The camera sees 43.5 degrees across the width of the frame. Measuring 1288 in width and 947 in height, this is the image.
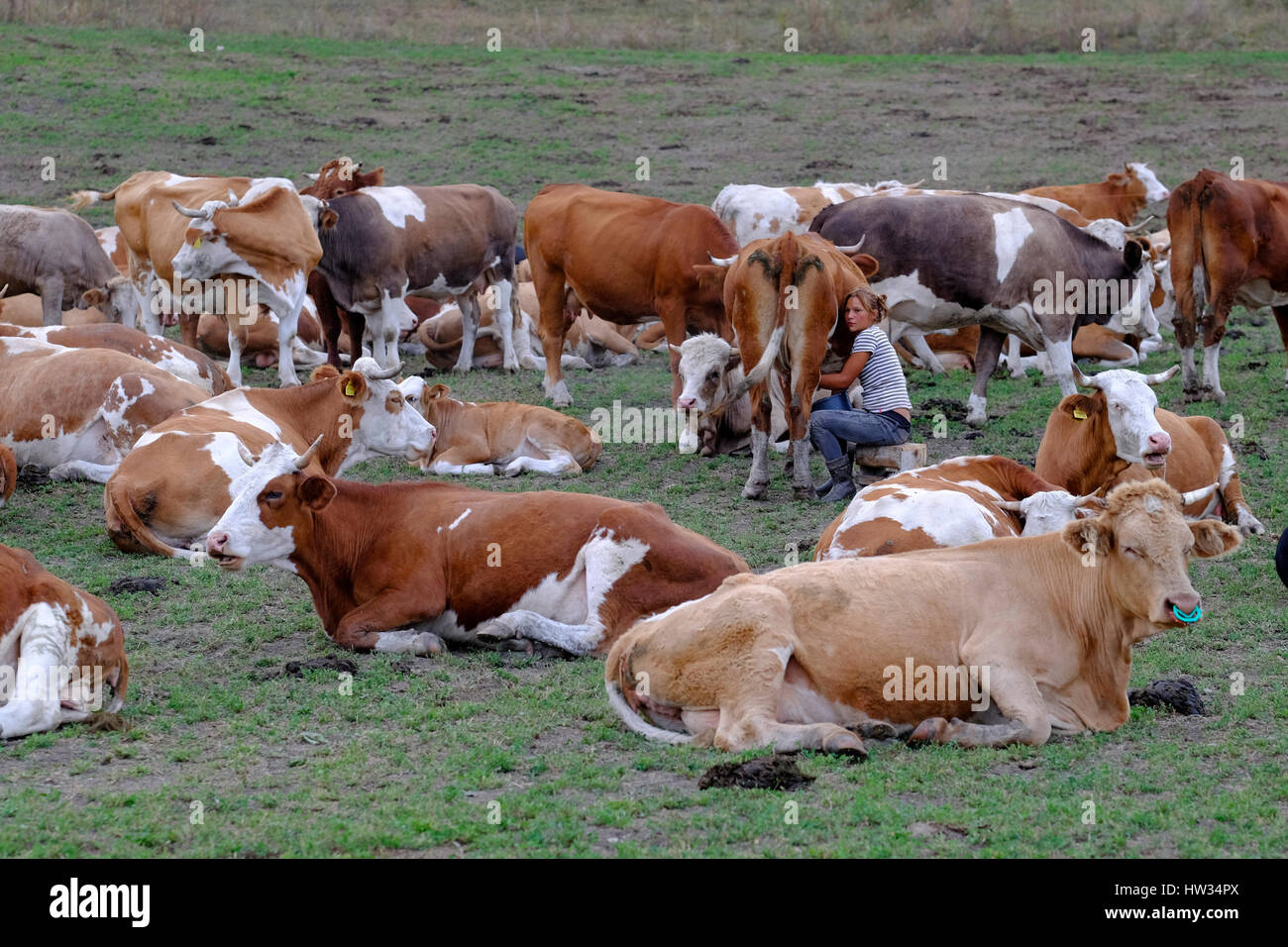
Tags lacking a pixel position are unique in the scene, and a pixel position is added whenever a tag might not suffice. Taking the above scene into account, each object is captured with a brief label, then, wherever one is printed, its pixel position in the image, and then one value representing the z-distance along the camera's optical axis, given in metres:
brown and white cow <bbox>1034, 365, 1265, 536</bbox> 9.35
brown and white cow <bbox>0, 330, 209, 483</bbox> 11.59
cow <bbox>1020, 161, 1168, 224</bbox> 20.31
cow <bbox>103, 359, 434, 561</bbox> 9.91
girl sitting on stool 11.20
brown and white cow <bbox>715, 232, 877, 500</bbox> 11.21
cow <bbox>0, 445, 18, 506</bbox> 10.62
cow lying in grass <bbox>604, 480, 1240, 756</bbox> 6.45
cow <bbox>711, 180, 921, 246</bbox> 17.06
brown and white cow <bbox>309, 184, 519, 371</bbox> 15.54
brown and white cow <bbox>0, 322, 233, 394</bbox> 12.98
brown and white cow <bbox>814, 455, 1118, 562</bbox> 8.09
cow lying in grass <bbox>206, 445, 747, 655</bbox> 7.95
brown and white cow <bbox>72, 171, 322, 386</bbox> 14.10
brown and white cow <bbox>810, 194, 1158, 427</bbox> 13.33
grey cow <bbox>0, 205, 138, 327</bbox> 15.49
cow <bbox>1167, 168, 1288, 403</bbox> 13.88
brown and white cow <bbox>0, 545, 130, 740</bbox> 6.56
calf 12.51
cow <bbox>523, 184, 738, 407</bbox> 13.75
